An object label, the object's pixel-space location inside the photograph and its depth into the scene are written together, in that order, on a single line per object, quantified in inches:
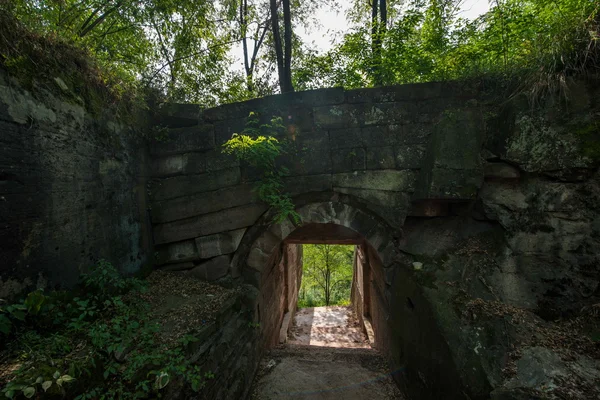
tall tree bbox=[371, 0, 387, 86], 208.1
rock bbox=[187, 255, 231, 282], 148.1
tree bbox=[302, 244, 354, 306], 641.6
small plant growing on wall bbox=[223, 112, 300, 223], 134.6
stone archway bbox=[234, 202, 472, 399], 108.0
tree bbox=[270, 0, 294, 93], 247.6
